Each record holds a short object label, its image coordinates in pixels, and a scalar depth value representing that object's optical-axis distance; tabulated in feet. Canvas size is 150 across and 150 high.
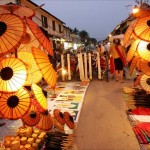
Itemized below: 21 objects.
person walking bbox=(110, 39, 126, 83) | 23.67
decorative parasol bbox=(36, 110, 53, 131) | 8.67
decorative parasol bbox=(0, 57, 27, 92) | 4.31
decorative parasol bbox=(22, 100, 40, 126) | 6.83
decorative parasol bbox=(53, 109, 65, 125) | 11.03
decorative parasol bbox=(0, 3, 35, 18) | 5.32
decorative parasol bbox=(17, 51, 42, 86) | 5.53
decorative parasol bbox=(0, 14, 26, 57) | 4.17
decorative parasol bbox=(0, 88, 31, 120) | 4.52
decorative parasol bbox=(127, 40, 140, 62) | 7.56
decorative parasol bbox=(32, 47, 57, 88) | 4.75
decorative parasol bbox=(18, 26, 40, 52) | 5.64
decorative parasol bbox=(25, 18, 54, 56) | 4.84
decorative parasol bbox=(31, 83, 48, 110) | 5.15
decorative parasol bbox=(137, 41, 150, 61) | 6.59
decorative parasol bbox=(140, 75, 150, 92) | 14.61
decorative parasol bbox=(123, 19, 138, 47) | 6.84
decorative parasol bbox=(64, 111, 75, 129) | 11.25
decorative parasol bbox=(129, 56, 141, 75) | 8.61
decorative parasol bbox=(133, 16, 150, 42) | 6.02
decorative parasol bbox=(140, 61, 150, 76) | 8.24
